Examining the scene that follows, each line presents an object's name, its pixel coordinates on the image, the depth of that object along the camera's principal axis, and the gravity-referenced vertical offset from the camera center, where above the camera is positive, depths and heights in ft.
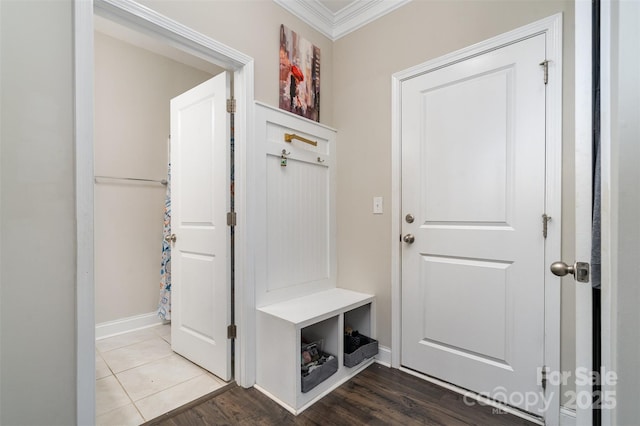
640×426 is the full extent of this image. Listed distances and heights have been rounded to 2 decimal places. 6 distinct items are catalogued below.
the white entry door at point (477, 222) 5.32 -0.22
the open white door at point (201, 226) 6.48 -0.36
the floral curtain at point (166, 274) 9.53 -1.97
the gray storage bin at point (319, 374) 5.64 -3.11
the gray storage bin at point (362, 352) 6.52 -3.08
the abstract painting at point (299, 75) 7.10 +3.26
